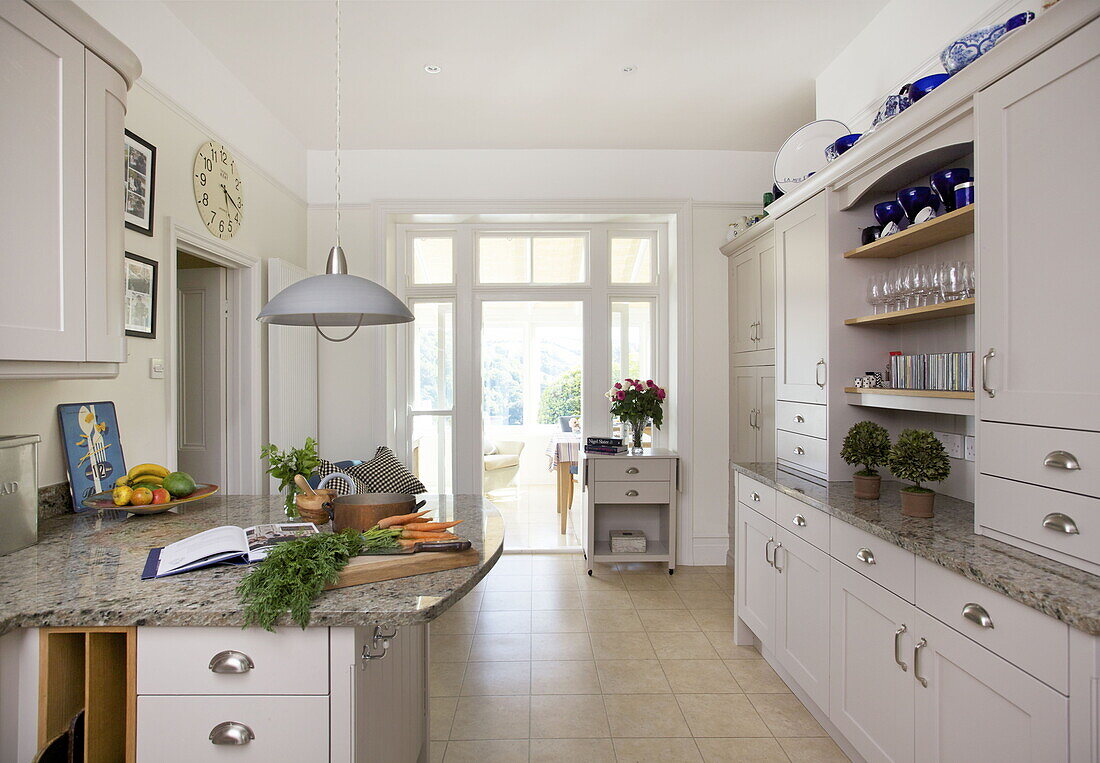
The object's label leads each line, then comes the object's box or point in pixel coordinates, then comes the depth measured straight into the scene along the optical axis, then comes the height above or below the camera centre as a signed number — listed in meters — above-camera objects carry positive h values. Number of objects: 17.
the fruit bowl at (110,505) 2.05 -0.41
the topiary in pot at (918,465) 1.91 -0.27
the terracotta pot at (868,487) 2.26 -0.39
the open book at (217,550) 1.49 -0.42
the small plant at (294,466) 2.15 -0.30
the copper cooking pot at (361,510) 1.73 -0.36
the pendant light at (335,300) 1.85 +0.25
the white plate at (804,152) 2.93 +1.10
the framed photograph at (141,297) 2.47 +0.35
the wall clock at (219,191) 2.99 +0.97
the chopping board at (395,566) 1.40 -0.43
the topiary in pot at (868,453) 2.26 -0.27
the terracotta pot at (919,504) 1.94 -0.39
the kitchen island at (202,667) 1.26 -0.59
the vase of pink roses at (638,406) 4.37 -0.18
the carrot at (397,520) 1.71 -0.39
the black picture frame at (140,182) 2.44 +0.81
